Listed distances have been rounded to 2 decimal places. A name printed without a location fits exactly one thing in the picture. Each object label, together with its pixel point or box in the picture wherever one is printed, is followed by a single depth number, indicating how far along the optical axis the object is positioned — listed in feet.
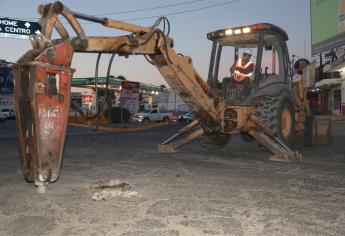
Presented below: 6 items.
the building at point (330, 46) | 101.09
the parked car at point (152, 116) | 124.57
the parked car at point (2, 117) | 126.87
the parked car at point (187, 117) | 120.94
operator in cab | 32.53
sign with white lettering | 81.41
